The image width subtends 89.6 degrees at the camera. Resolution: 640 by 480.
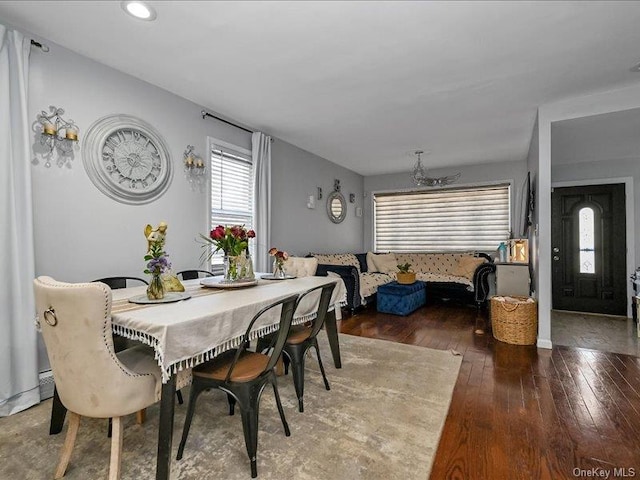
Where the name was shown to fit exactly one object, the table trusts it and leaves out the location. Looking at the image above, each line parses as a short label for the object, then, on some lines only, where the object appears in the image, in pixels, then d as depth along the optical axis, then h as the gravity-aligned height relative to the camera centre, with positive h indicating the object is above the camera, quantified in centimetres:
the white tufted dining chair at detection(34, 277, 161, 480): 133 -51
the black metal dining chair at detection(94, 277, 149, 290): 244 -34
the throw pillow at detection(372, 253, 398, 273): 633 -52
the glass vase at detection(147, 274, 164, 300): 184 -29
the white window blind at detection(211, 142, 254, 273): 377 +61
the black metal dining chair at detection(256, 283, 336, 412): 219 -73
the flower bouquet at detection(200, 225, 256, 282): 233 -10
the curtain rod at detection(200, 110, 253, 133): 360 +139
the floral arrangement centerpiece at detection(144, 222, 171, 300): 180 -13
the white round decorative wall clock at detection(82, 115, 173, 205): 269 +71
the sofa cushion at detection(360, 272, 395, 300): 500 -76
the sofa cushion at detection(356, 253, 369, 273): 628 -50
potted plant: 503 -63
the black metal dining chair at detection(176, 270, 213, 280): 308 -36
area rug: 160 -116
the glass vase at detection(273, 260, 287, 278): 283 -28
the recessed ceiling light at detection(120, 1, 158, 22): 201 +146
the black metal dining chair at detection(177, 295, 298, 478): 159 -73
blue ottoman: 477 -94
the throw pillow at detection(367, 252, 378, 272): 643 -56
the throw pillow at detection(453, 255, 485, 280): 549 -54
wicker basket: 346 -94
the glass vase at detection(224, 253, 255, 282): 245 -23
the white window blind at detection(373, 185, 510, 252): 609 +33
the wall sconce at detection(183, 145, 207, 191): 342 +75
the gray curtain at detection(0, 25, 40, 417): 215 +2
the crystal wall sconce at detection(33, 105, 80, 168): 239 +78
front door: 483 -23
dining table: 138 -41
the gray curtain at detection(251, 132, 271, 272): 417 +48
